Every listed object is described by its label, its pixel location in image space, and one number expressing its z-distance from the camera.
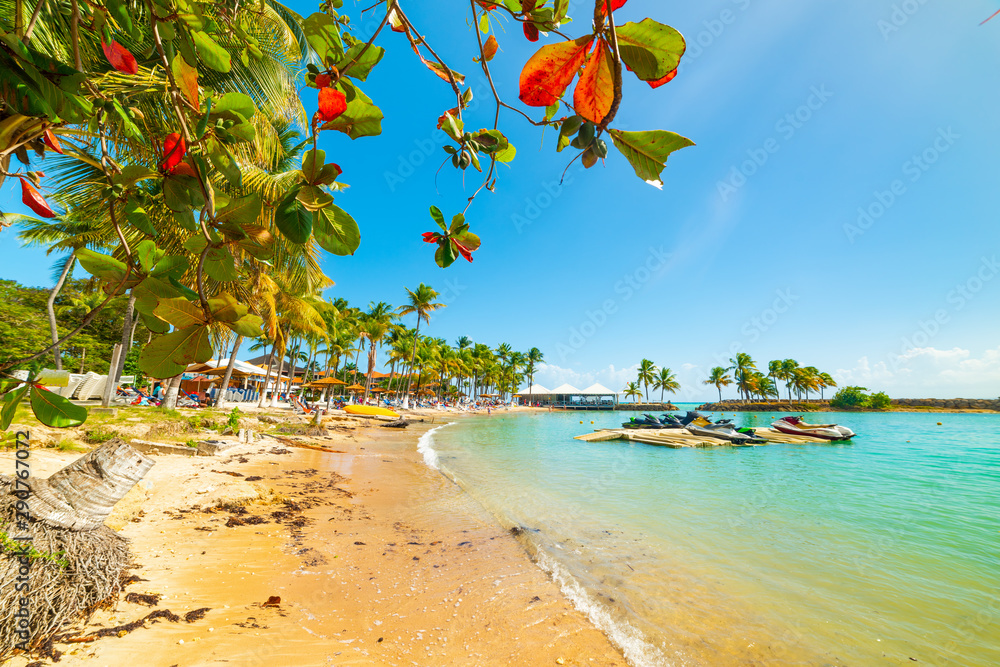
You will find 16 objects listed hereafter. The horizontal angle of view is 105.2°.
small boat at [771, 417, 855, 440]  21.27
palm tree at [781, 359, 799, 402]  70.88
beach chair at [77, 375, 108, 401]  10.77
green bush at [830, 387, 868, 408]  63.94
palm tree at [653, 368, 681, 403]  76.38
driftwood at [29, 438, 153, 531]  2.26
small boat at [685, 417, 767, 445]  18.95
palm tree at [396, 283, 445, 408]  37.81
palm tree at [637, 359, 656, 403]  76.81
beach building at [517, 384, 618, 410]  72.44
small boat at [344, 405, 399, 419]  23.39
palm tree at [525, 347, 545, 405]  73.75
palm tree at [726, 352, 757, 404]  72.56
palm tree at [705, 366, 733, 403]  77.06
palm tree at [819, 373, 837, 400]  72.56
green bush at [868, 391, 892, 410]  64.69
